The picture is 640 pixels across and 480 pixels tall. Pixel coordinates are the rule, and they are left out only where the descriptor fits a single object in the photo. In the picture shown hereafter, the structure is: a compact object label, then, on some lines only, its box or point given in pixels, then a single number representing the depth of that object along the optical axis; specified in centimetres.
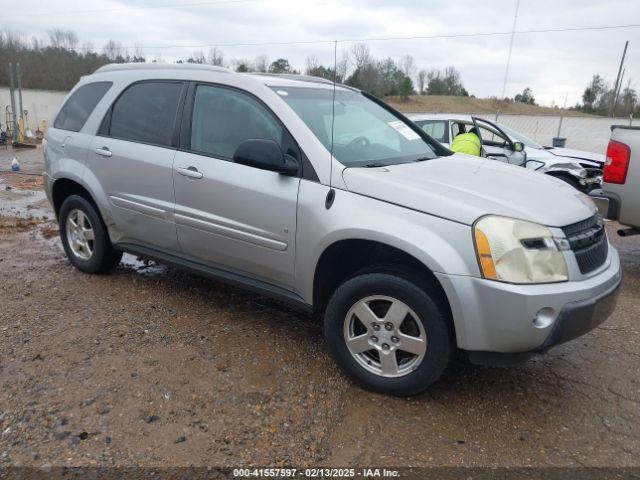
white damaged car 835
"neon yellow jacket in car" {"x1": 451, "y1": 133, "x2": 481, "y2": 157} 650
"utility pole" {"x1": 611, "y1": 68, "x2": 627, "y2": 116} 2875
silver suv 267
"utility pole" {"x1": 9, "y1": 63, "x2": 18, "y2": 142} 1909
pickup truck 490
